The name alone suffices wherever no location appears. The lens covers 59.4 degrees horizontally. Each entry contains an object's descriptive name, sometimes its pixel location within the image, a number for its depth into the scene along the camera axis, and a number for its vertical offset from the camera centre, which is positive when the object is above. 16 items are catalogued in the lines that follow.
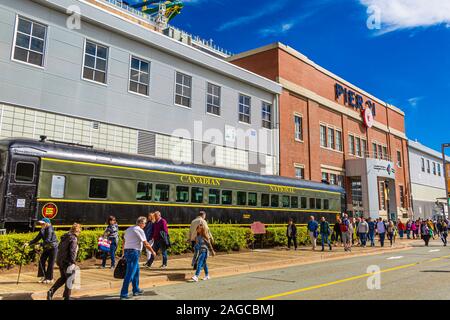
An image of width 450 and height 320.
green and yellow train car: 12.41 +1.31
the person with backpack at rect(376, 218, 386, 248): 23.30 -0.23
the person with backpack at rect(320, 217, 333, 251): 20.00 -0.23
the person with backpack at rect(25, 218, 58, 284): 9.56 -0.71
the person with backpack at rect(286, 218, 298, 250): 19.41 -0.30
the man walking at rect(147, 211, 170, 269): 12.41 -0.41
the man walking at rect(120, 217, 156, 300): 8.11 -0.55
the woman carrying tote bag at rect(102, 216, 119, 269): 11.92 -0.44
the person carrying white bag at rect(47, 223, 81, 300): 7.69 -0.77
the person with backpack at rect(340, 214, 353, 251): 19.98 -0.38
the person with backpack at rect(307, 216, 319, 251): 19.56 -0.24
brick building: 32.56 +8.97
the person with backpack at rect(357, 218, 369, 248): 22.50 -0.24
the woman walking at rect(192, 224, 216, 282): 10.58 -0.63
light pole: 36.54 +7.45
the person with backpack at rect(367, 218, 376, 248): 23.41 -0.18
